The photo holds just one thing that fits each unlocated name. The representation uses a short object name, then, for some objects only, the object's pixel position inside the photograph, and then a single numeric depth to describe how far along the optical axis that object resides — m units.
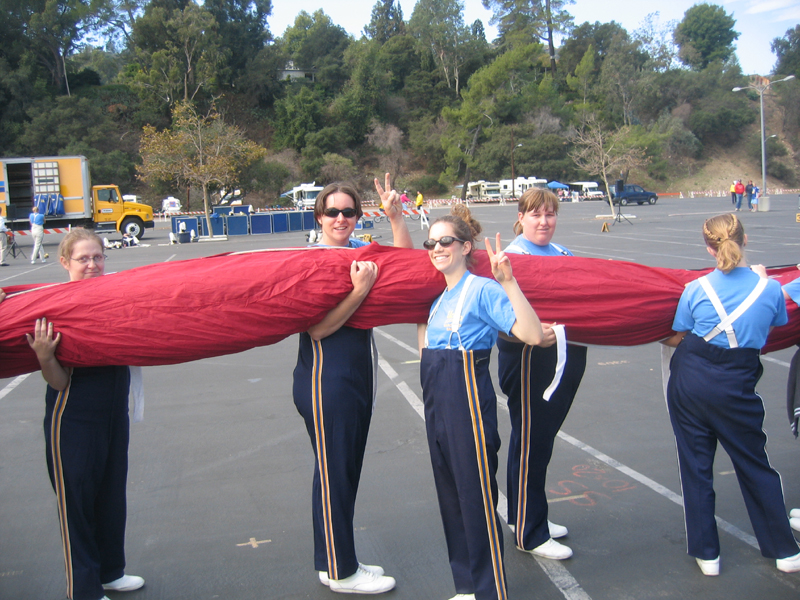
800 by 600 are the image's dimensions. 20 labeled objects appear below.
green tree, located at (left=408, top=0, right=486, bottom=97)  85.19
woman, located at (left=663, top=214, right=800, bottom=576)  3.06
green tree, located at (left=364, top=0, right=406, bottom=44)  96.94
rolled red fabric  2.88
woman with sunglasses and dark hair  2.94
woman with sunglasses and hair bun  2.71
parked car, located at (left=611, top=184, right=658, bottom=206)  50.00
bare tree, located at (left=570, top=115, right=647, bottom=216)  36.74
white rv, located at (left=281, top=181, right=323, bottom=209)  53.78
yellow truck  29.31
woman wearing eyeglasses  2.91
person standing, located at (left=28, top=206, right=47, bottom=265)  20.55
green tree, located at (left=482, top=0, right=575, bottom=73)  93.94
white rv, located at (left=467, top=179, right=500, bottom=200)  66.75
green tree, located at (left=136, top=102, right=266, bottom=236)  31.30
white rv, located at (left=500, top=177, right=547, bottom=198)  64.25
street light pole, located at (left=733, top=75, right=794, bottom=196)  35.41
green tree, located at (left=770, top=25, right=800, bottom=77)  98.81
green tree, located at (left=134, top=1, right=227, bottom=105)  61.41
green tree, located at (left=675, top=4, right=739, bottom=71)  105.62
